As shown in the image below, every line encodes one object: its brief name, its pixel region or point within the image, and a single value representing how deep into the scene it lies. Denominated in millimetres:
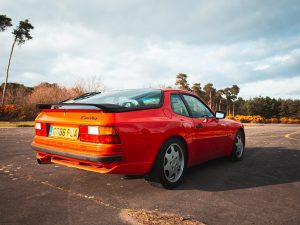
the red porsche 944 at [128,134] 2859
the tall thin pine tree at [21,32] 27812
